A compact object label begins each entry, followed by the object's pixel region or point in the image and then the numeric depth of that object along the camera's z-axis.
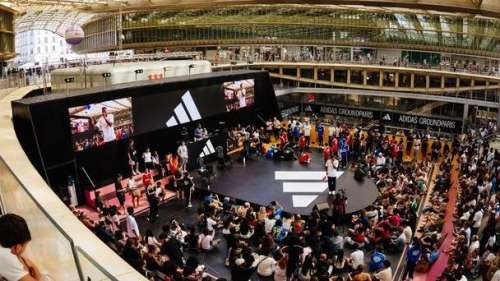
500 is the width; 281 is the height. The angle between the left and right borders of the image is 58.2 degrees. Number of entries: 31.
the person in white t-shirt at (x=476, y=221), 12.62
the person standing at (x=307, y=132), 22.70
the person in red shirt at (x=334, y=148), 20.18
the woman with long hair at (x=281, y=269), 9.65
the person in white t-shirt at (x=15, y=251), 2.38
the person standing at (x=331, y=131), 21.75
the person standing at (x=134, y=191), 14.68
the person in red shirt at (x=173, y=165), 16.36
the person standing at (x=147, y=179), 14.80
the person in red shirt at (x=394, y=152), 20.47
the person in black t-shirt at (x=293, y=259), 10.02
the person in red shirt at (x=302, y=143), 21.22
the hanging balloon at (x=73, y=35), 15.51
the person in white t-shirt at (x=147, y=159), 16.47
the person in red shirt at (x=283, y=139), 20.98
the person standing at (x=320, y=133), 23.39
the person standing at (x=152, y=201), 13.79
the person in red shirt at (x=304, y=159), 19.45
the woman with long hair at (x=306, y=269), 9.80
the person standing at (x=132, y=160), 16.34
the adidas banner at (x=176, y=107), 17.53
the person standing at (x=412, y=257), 10.87
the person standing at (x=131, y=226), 11.54
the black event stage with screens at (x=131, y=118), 13.70
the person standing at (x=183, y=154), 17.11
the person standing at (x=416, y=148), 22.14
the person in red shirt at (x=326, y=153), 19.08
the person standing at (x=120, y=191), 14.49
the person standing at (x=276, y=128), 22.95
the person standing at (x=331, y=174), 15.48
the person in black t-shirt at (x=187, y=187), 15.25
